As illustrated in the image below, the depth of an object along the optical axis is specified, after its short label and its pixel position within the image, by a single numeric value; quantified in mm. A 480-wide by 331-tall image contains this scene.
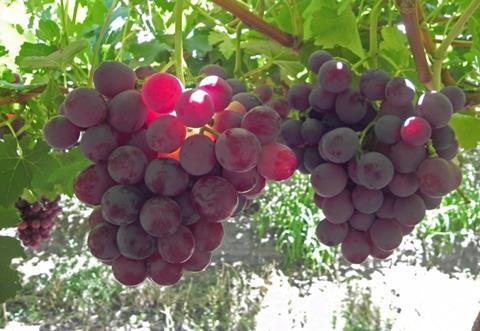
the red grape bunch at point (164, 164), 497
